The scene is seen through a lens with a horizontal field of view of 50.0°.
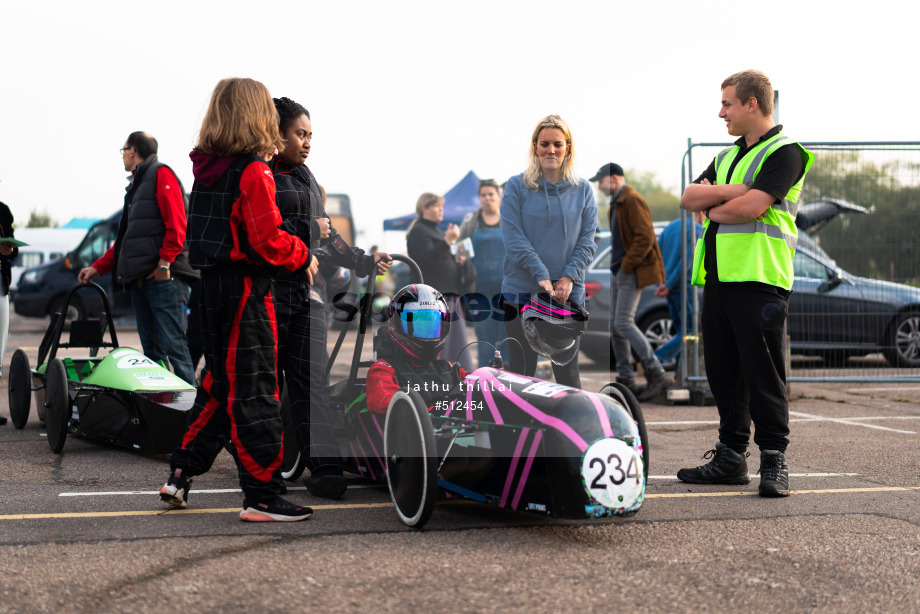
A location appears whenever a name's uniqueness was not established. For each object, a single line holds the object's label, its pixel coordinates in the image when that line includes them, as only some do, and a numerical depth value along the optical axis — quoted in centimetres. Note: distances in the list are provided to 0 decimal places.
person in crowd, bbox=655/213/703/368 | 852
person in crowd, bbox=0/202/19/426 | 695
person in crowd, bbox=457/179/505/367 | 730
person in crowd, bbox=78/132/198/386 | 636
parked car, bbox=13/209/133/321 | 1738
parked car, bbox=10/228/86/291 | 2739
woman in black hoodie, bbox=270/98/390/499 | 438
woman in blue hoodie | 507
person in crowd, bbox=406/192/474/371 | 736
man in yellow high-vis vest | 463
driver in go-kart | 427
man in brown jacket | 826
